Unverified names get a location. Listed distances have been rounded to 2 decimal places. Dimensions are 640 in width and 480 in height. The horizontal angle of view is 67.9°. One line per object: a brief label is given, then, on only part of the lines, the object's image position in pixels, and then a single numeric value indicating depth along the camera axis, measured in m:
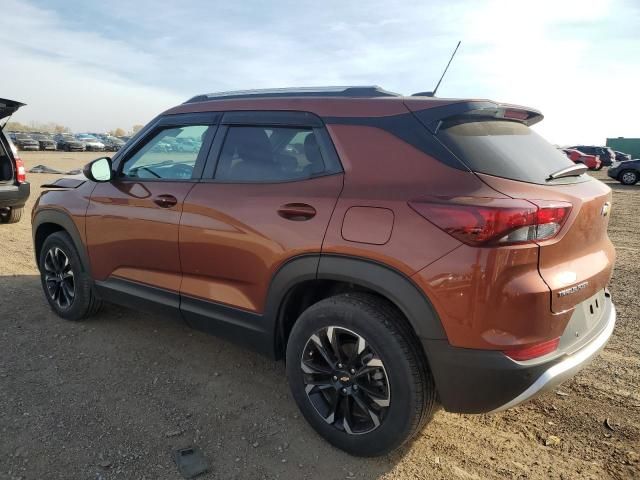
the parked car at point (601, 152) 33.41
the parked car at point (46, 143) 41.84
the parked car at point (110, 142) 48.72
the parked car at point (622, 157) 38.44
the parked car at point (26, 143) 38.53
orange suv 1.99
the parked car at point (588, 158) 29.83
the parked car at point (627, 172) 20.41
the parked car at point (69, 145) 43.03
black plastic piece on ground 2.32
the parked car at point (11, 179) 7.30
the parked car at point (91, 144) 45.24
